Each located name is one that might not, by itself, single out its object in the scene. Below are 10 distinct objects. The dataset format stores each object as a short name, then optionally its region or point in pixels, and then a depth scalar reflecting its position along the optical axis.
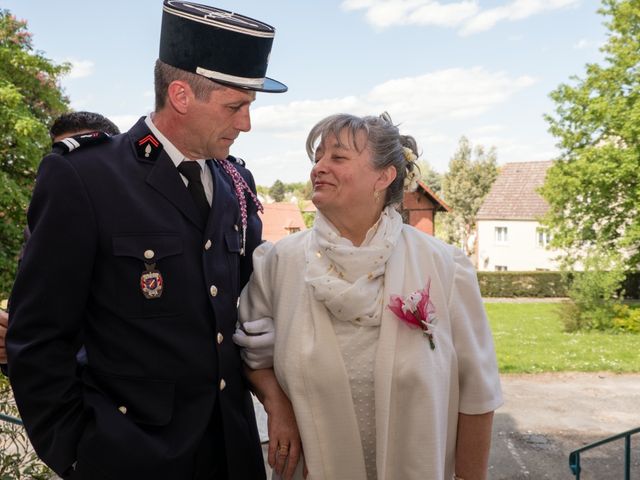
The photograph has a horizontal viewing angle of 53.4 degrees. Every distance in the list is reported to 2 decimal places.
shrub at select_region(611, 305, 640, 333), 21.92
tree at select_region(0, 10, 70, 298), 14.20
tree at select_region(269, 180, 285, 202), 144.75
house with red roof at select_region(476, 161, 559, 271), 44.19
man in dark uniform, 2.02
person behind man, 3.56
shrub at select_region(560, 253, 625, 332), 22.38
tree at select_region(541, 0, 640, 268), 23.36
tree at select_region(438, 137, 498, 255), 57.34
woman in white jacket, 2.53
